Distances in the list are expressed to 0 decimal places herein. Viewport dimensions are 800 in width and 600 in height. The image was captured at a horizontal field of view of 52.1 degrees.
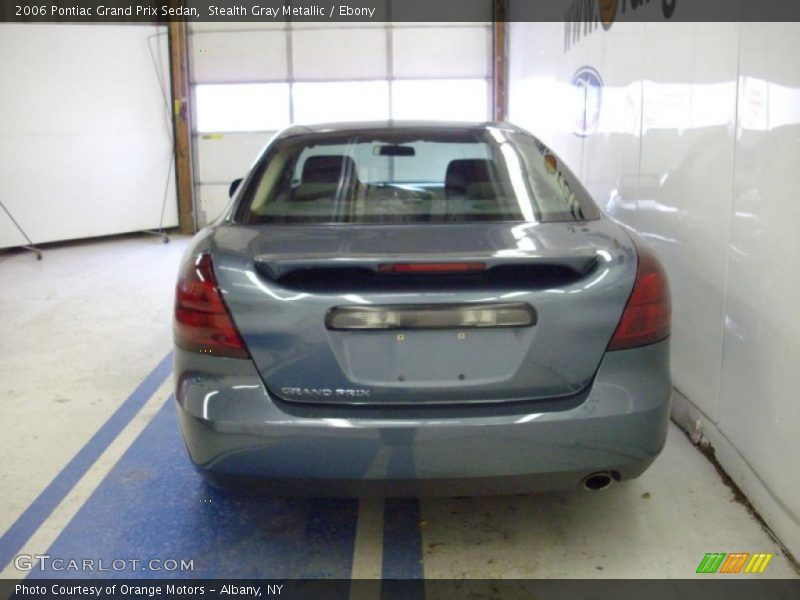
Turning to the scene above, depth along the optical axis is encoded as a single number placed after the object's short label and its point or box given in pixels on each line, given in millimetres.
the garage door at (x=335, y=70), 11672
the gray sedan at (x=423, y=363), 2352
